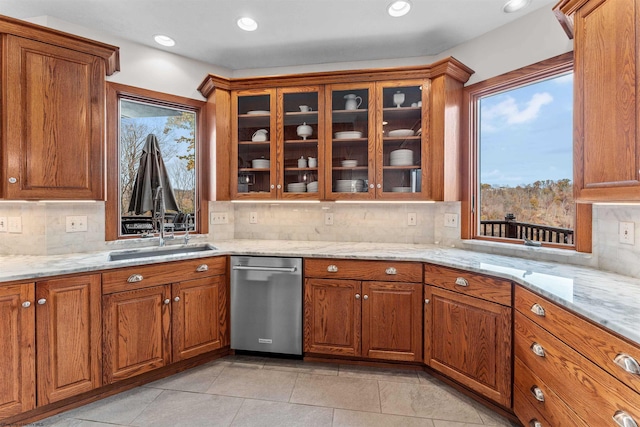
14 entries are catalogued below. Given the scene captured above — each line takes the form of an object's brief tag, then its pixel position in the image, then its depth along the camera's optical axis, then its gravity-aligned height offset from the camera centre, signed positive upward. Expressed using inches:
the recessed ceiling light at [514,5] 82.7 +57.6
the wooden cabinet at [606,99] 50.7 +20.8
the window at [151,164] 101.7 +17.7
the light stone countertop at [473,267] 47.1 -13.5
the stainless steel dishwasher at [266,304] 95.4 -29.3
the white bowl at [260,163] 112.3 +18.4
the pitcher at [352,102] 107.2 +39.3
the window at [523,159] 83.7 +16.6
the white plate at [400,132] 104.2 +27.6
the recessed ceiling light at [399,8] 83.7 +58.1
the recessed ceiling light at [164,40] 100.2 +58.4
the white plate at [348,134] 107.1 +27.9
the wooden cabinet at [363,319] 89.3 -32.3
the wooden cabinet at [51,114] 73.4 +25.6
